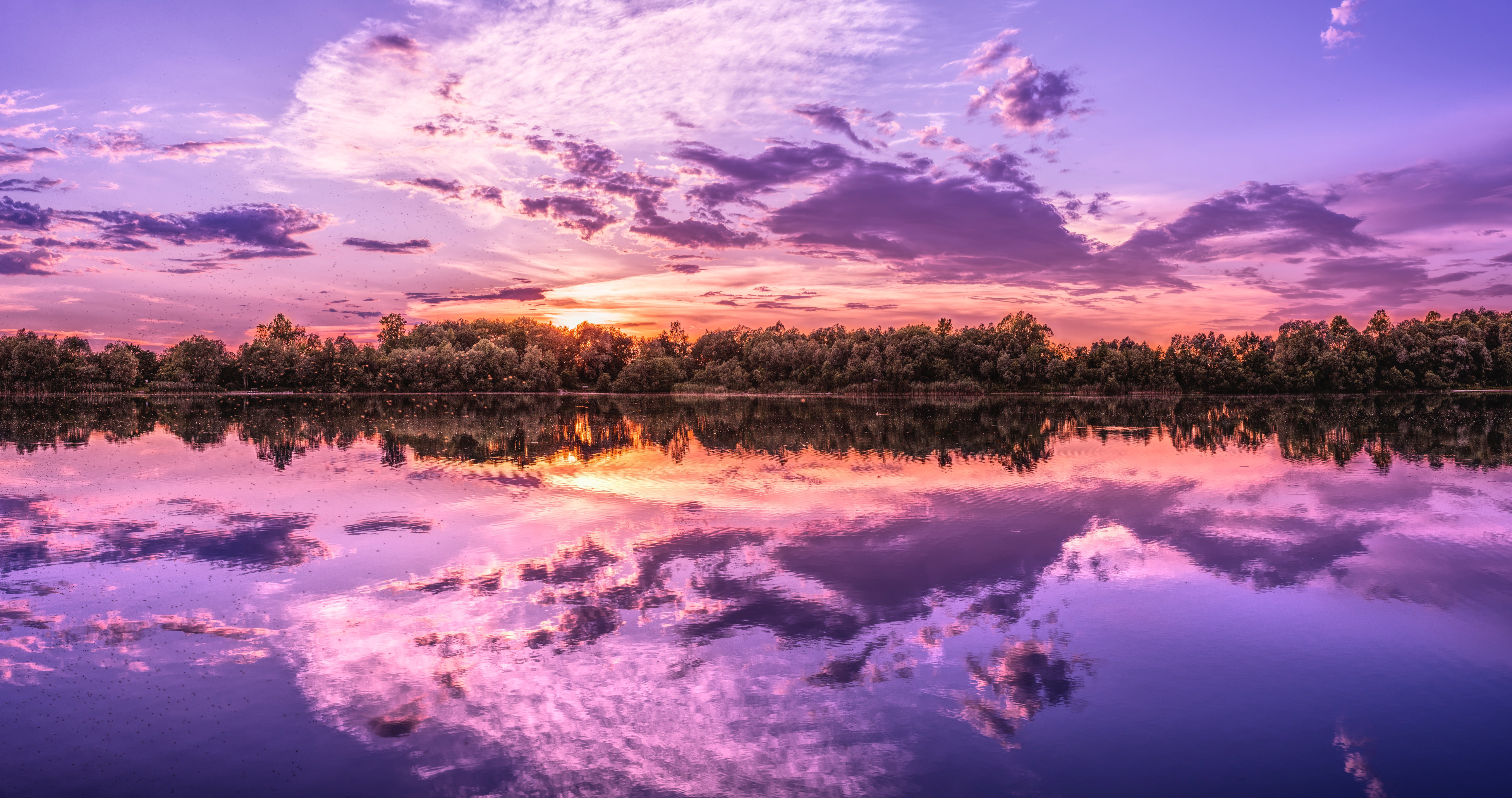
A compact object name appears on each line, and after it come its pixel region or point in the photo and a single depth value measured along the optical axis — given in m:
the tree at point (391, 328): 184.00
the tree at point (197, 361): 127.44
